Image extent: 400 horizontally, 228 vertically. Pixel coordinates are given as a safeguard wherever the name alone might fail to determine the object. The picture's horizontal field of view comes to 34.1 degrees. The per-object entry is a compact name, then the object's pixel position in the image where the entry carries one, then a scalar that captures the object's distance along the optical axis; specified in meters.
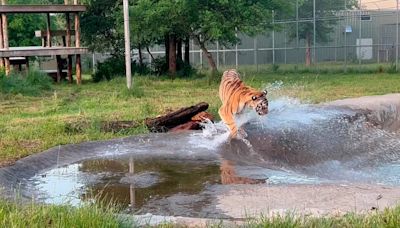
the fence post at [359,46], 23.94
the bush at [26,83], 15.95
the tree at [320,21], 24.75
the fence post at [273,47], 26.34
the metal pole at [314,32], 24.44
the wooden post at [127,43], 15.10
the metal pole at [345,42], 24.22
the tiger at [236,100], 7.76
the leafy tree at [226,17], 17.89
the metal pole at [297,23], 25.19
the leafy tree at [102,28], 22.89
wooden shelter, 19.28
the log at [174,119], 9.12
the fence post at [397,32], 23.06
